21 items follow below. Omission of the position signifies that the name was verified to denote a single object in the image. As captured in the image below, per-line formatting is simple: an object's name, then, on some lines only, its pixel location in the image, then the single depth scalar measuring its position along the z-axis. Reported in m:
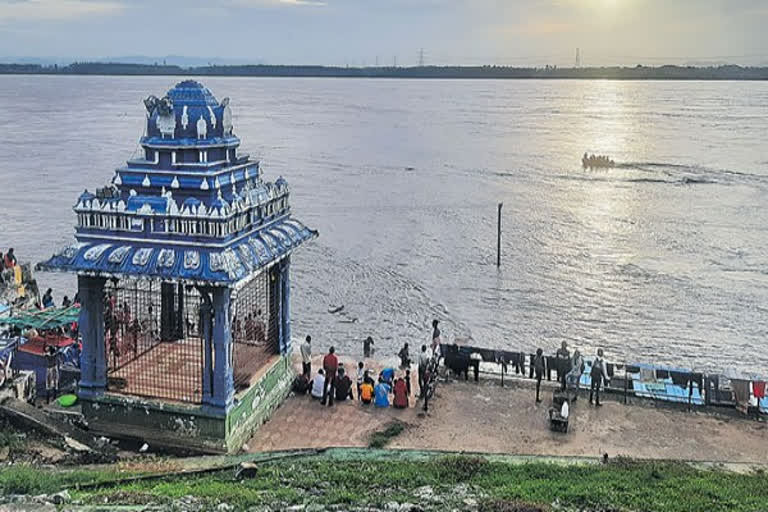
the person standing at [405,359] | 20.45
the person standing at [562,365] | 18.38
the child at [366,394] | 17.06
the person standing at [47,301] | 22.73
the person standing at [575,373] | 17.75
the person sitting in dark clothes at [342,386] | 17.11
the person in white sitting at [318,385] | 17.12
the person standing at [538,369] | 17.53
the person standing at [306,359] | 18.05
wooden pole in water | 38.50
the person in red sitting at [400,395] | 16.86
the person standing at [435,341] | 19.37
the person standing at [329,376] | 16.83
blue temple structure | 14.28
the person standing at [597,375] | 17.22
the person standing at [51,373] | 17.14
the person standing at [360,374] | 17.55
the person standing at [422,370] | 17.38
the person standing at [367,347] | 22.62
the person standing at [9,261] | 23.34
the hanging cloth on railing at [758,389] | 17.25
